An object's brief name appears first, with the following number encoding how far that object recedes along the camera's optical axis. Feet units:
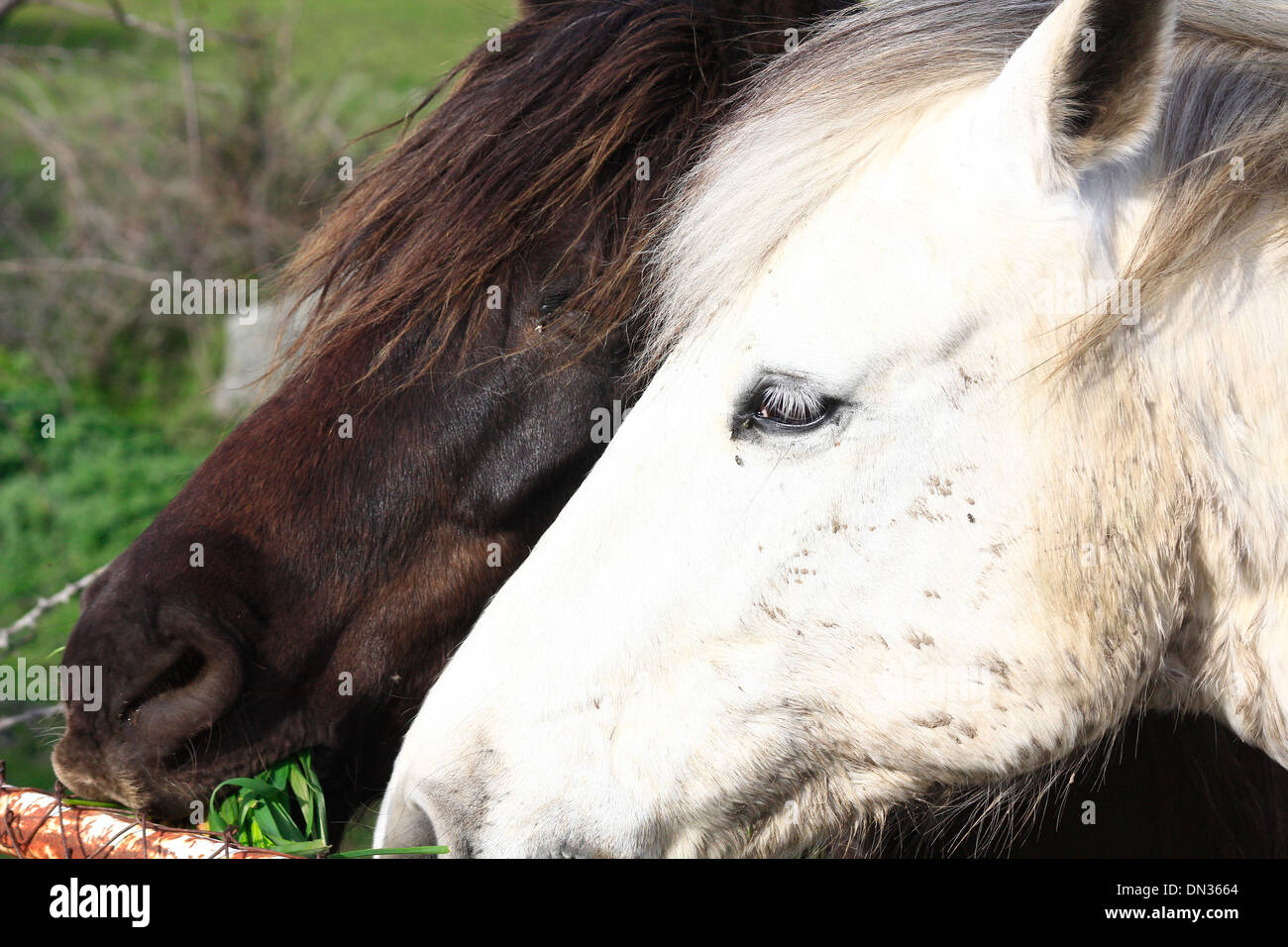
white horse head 4.46
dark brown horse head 5.88
